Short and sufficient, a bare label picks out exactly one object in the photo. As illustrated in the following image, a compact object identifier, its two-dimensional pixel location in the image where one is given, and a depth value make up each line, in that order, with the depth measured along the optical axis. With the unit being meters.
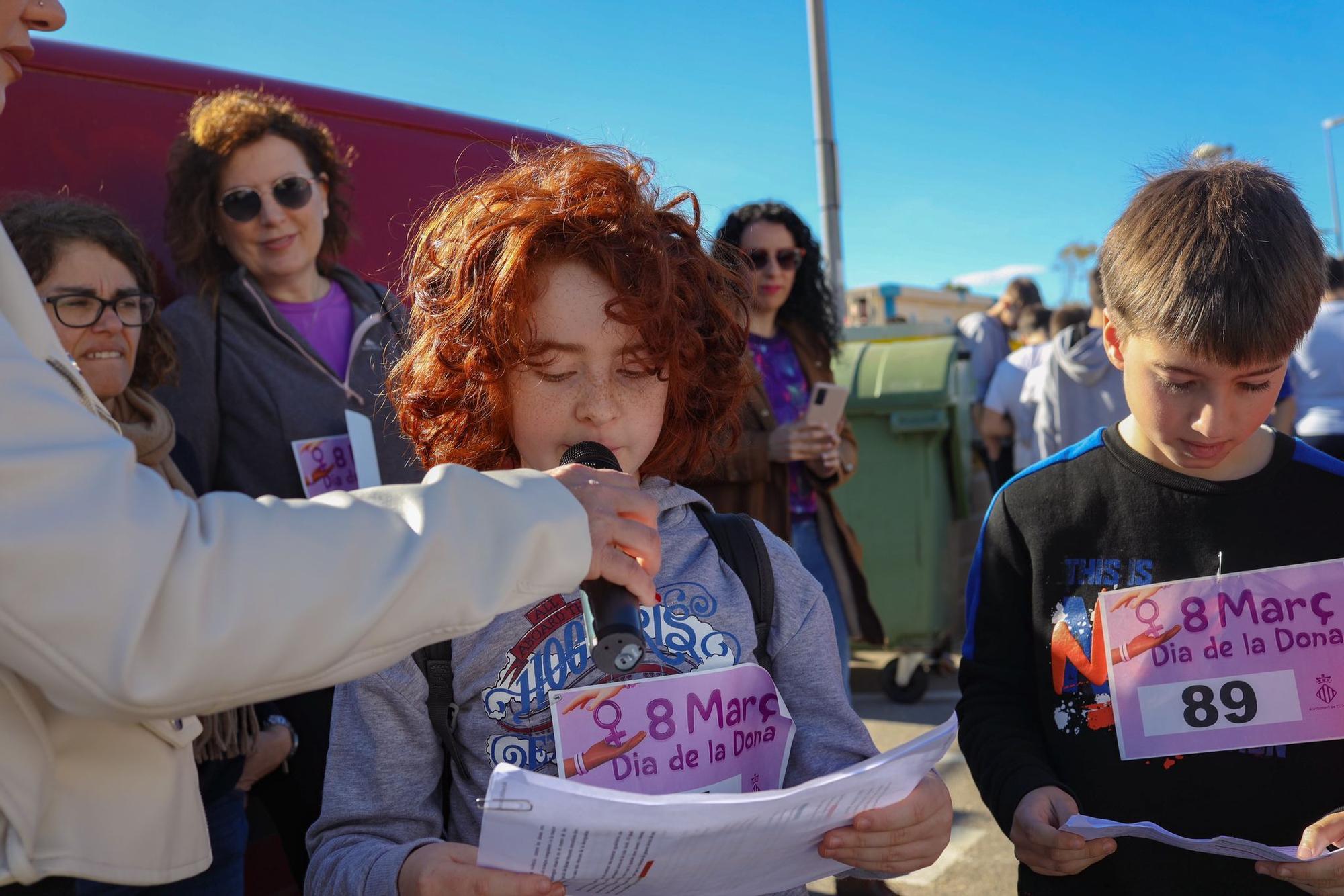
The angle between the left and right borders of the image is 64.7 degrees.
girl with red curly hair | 1.30
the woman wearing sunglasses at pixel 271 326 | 2.36
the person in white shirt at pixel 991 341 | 6.71
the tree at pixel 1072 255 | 34.39
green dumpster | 5.27
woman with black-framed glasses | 1.94
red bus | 2.22
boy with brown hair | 1.55
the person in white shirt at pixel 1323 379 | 4.95
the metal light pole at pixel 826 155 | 6.60
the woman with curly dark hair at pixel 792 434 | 3.35
